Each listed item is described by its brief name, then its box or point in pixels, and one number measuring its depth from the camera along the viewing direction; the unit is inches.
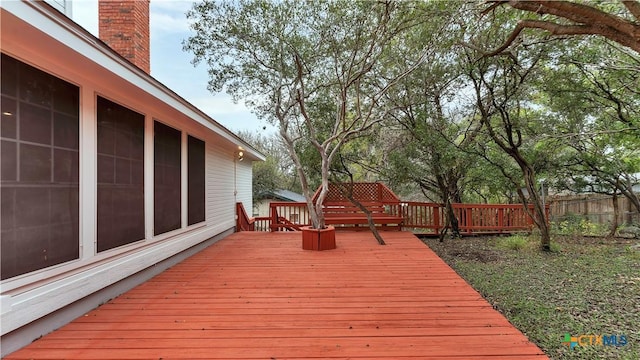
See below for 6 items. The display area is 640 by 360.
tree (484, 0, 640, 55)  108.3
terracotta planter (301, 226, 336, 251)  195.5
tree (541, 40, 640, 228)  215.6
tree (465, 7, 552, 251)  218.2
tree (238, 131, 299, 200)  639.8
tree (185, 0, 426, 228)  200.2
